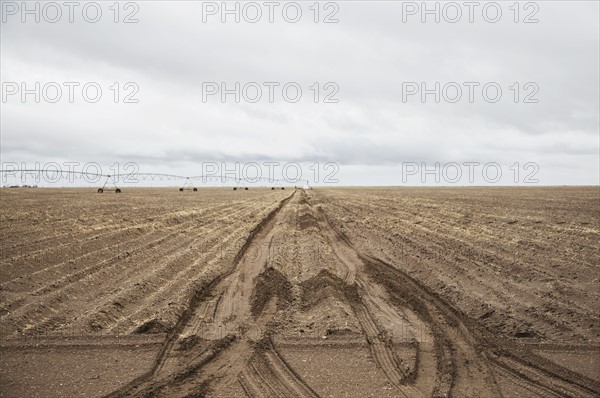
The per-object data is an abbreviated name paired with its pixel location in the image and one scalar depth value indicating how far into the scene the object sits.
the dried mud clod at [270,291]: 9.82
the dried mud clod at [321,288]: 10.18
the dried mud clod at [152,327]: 8.30
